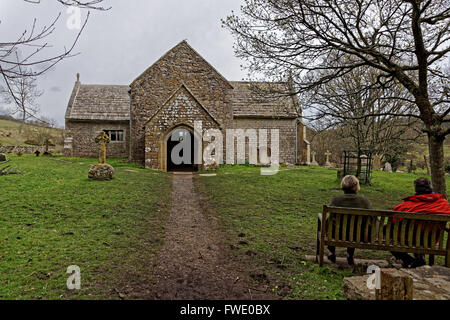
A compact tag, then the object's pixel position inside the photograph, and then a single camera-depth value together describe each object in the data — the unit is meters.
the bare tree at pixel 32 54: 2.85
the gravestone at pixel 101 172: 12.51
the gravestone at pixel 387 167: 27.08
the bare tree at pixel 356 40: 7.49
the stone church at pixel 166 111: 18.14
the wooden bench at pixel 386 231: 4.36
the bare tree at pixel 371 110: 14.80
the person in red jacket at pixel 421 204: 4.59
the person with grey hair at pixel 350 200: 4.93
